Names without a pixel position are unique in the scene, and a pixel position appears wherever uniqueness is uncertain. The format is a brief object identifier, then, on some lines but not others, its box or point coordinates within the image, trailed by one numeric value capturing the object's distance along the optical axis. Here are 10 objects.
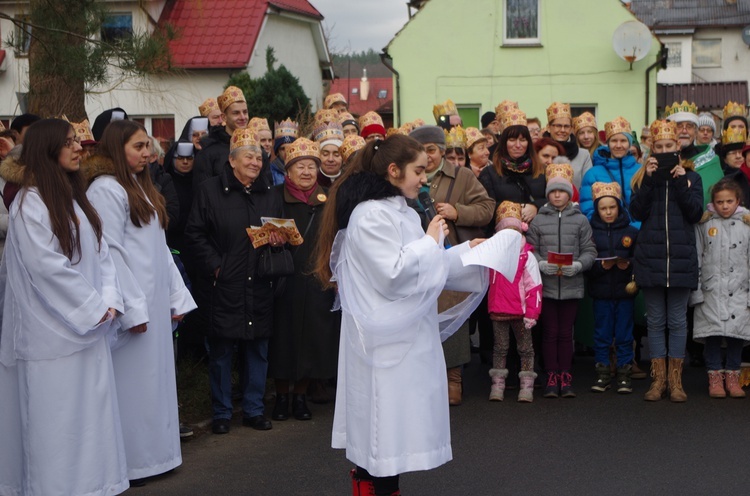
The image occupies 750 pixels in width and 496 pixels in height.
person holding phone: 9.38
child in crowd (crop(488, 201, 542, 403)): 9.45
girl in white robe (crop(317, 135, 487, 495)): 5.46
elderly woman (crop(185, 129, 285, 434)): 8.34
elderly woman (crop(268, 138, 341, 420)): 8.91
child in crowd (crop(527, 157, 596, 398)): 9.66
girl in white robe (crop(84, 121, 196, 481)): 6.73
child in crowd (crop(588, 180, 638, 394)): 9.89
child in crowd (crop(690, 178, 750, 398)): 9.54
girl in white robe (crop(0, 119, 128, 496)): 5.96
